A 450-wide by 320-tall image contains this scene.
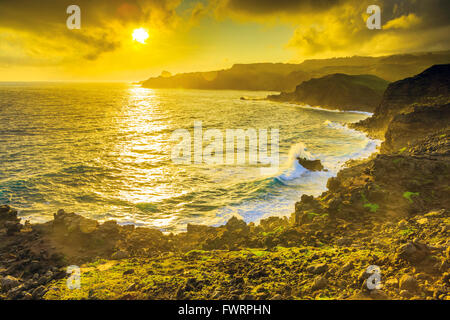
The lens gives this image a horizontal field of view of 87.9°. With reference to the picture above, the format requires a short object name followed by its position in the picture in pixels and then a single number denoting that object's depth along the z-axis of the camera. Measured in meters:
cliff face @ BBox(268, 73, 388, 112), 90.00
